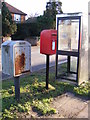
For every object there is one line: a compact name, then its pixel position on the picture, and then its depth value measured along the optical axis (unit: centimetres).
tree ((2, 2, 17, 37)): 1245
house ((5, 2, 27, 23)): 2352
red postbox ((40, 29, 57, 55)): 290
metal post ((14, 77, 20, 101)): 240
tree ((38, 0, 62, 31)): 1483
